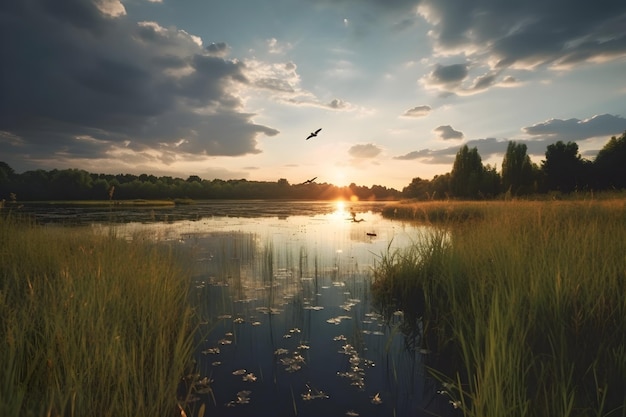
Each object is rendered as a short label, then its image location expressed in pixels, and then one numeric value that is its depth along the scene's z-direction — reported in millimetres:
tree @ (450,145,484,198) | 65938
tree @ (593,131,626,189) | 51719
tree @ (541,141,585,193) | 56062
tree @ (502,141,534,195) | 60406
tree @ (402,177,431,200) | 104100
